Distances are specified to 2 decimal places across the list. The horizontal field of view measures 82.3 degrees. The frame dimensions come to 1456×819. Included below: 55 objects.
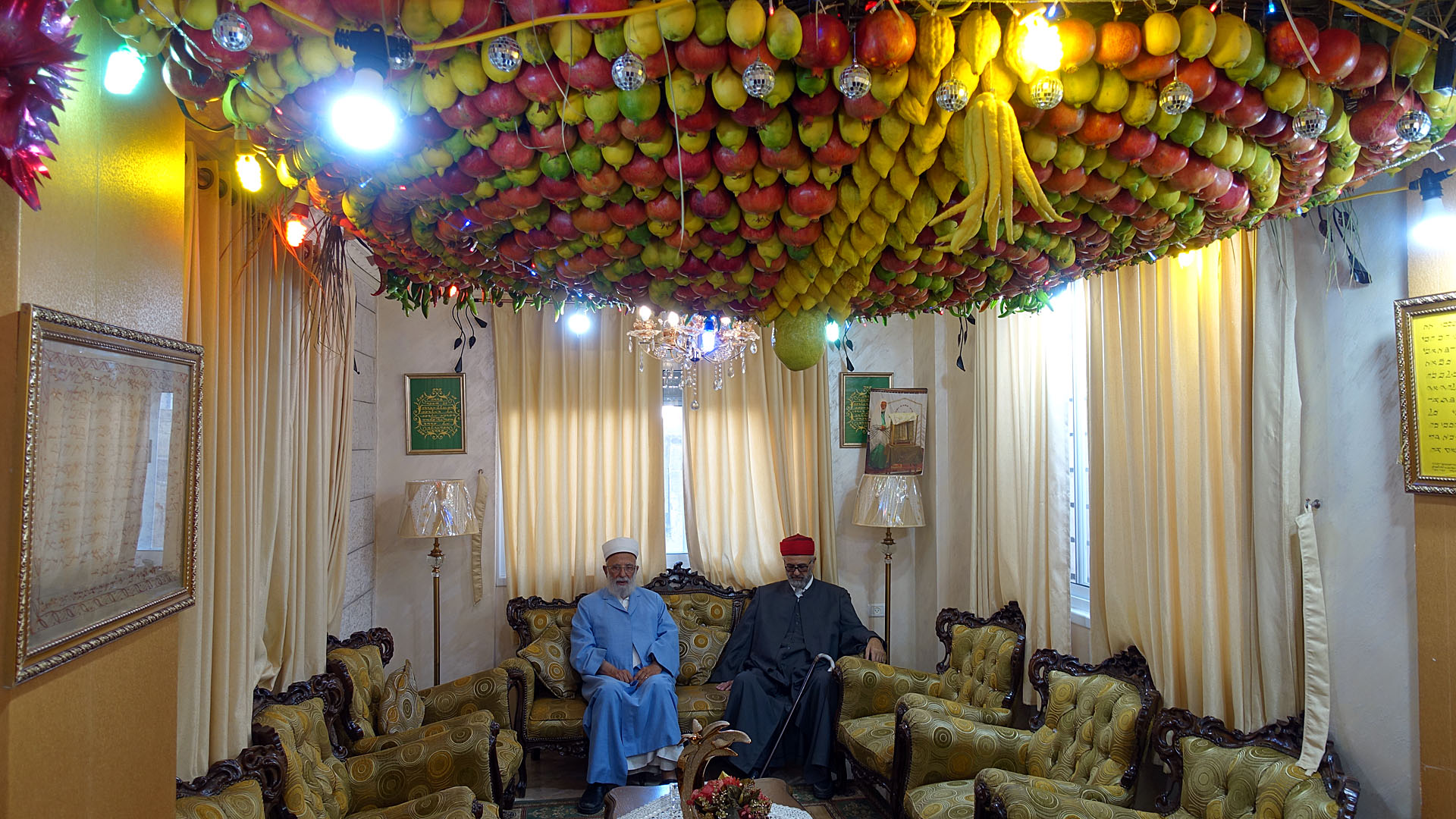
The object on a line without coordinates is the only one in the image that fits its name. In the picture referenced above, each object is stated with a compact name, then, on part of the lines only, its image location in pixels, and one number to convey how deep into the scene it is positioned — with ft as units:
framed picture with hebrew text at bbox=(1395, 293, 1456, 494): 7.02
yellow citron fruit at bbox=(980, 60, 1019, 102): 3.76
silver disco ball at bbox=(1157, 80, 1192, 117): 3.76
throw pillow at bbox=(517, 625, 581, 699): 15.38
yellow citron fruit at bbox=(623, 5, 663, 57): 3.36
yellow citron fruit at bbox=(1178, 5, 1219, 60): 3.60
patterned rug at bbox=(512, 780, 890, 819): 13.66
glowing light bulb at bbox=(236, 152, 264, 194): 6.24
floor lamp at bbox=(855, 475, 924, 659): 16.85
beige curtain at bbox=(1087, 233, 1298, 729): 9.53
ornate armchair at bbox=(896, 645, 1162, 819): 10.30
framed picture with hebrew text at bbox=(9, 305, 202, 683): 4.06
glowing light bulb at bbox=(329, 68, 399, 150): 3.56
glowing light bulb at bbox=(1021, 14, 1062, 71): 3.57
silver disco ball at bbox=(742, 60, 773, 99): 3.51
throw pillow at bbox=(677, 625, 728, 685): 16.62
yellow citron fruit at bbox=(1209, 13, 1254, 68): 3.67
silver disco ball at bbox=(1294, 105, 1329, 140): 4.01
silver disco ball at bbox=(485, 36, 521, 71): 3.42
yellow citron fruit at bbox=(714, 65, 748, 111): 3.68
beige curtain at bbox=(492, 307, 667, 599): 17.30
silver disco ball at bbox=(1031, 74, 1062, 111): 3.65
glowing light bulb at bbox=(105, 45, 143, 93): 4.60
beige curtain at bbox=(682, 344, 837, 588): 18.02
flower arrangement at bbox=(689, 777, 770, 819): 8.82
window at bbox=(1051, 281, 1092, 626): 13.82
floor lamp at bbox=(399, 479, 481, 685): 15.38
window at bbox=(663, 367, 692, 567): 18.42
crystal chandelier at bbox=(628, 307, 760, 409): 14.88
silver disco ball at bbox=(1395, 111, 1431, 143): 4.10
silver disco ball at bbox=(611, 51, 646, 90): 3.43
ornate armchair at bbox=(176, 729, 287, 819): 7.22
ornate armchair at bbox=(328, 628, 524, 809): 11.31
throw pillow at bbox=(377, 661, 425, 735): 12.19
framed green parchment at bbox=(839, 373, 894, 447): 18.72
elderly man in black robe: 14.79
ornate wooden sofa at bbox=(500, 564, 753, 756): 14.48
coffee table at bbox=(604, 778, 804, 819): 10.80
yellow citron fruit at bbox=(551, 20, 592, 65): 3.42
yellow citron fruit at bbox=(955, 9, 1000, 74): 3.62
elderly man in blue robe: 14.16
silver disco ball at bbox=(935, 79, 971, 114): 3.59
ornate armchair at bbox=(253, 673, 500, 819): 9.18
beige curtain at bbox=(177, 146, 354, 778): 8.09
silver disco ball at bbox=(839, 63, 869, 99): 3.53
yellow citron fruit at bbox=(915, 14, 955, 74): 3.59
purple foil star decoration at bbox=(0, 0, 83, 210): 3.25
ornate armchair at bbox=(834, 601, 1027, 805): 13.15
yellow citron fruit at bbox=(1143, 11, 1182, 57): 3.59
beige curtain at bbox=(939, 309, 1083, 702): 13.58
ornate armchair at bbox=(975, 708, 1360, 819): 7.87
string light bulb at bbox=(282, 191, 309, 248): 7.29
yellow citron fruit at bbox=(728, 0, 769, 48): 3.37
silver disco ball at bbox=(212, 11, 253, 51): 3.15
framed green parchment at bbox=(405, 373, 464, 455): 17.22
